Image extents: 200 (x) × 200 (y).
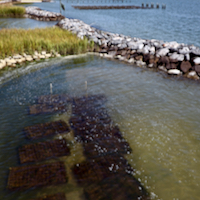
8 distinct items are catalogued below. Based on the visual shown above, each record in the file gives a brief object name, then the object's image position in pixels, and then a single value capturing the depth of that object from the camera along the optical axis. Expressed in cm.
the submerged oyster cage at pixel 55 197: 414
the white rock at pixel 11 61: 1272
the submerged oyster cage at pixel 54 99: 845
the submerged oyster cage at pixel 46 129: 632
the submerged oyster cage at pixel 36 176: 450
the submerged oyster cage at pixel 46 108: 770
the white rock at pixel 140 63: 1393
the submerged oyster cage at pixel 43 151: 530
